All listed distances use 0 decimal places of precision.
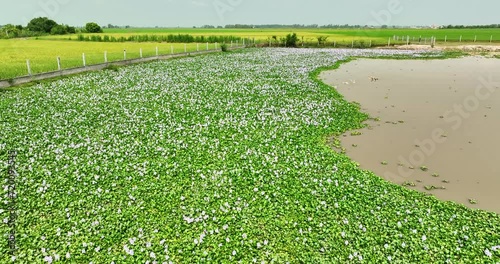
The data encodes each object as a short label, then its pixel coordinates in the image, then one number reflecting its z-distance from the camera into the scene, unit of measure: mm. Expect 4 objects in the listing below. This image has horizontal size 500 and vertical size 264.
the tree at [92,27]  97125
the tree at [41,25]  93438
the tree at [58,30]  91438
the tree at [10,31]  79500
